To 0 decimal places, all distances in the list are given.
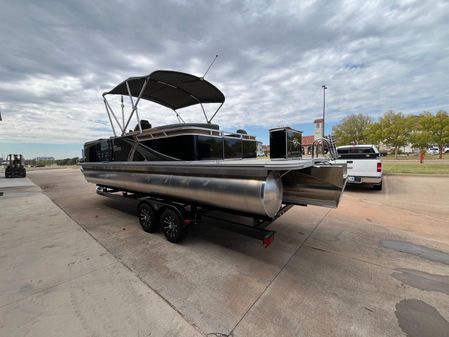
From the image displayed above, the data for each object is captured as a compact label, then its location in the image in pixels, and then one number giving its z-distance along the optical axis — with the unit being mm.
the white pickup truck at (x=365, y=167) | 7117
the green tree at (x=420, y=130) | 24828
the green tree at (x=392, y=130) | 27500
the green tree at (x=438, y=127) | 23312
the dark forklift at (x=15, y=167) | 16953
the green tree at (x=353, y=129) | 35062
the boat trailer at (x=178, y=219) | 2890
